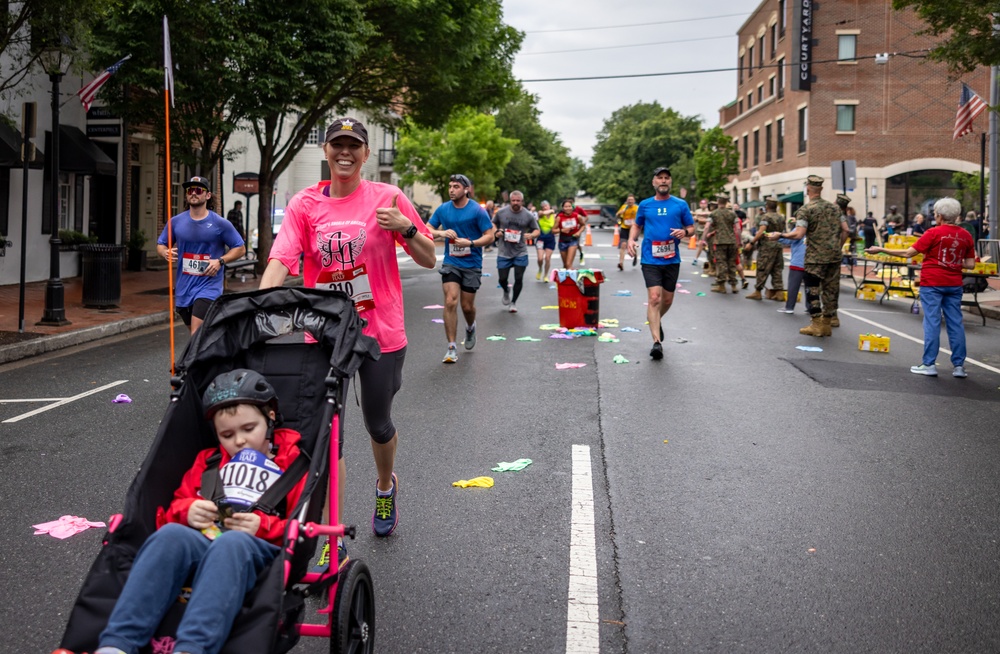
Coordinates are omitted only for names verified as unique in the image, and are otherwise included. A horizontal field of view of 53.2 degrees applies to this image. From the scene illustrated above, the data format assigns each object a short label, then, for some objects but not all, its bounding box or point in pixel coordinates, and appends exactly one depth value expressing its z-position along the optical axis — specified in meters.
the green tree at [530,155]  81.94
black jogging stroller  3.03
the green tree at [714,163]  51.47
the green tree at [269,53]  17.92
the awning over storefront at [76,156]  21.47
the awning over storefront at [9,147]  18.00
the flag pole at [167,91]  8.89
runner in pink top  4.46
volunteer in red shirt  10.38
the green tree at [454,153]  58.72
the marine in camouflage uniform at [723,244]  20.55
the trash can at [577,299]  13.46
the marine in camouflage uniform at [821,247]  14.02
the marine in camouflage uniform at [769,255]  18.20
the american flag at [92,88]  16.22
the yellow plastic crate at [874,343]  12.62
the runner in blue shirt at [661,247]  11.26
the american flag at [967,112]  23.12
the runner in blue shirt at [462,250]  11.02
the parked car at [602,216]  74.69
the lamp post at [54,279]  13.31
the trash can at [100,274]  15.88
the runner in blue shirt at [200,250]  9.12
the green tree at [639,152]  88.31
